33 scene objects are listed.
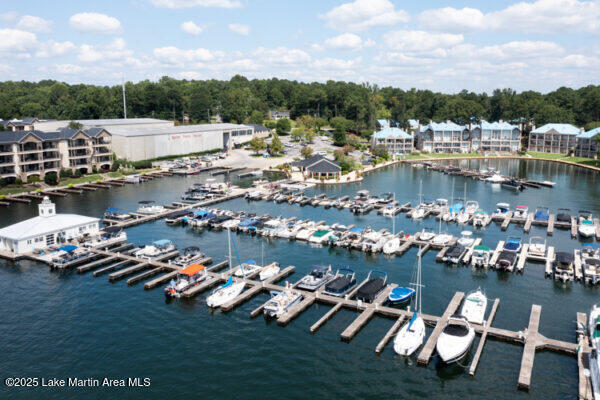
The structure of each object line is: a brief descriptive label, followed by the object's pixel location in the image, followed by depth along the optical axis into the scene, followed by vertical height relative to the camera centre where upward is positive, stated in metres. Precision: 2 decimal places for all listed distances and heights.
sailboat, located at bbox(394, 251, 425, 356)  31.05 -14.45
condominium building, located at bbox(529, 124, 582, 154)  140.00 -2.24
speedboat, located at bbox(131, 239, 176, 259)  49.84 -13.59
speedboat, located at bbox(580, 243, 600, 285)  42.25 -12.94
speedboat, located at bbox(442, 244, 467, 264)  48.00 -13.26
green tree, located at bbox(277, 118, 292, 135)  166.12 +1.29
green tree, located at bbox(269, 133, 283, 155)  130.25 -4.76
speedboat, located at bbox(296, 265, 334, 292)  41.72 -14.08
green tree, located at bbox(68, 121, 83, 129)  115.62 +0.84
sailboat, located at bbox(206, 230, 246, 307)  38.78 -14.31
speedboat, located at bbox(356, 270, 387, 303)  38.94 -14.07
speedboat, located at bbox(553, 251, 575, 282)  42.97 -13.20
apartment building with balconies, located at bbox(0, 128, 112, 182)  87.12 -4.91
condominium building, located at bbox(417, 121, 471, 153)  148.38 -2.82
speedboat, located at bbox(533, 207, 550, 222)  64.25 -12.15
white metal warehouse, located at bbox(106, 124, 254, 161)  108.94 -2.82
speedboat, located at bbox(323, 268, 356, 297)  40.31 -14.03
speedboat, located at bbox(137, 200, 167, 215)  69.81 -12.52
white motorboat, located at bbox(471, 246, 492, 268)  46.75 -13.13
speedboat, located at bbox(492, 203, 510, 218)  68.46 -11.93
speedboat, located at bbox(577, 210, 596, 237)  57.47 -12.32
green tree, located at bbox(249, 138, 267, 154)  131.25 -4.24
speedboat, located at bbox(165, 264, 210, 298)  41.03 -14.11
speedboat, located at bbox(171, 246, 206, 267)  47.56 -13.78
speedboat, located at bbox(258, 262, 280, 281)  43.91 -13.95
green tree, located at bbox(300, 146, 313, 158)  121.00 -6.00
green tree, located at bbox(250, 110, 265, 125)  173.88 +4.36
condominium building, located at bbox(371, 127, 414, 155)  140.50 -3.14
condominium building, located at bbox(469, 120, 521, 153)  149.75 -2.41
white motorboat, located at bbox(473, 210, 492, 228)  62.28 -12.34
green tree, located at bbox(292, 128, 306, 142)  150.12 -1.13
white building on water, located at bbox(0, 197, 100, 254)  50.97 -11.98
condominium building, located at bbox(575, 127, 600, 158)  126.21 -3.65
